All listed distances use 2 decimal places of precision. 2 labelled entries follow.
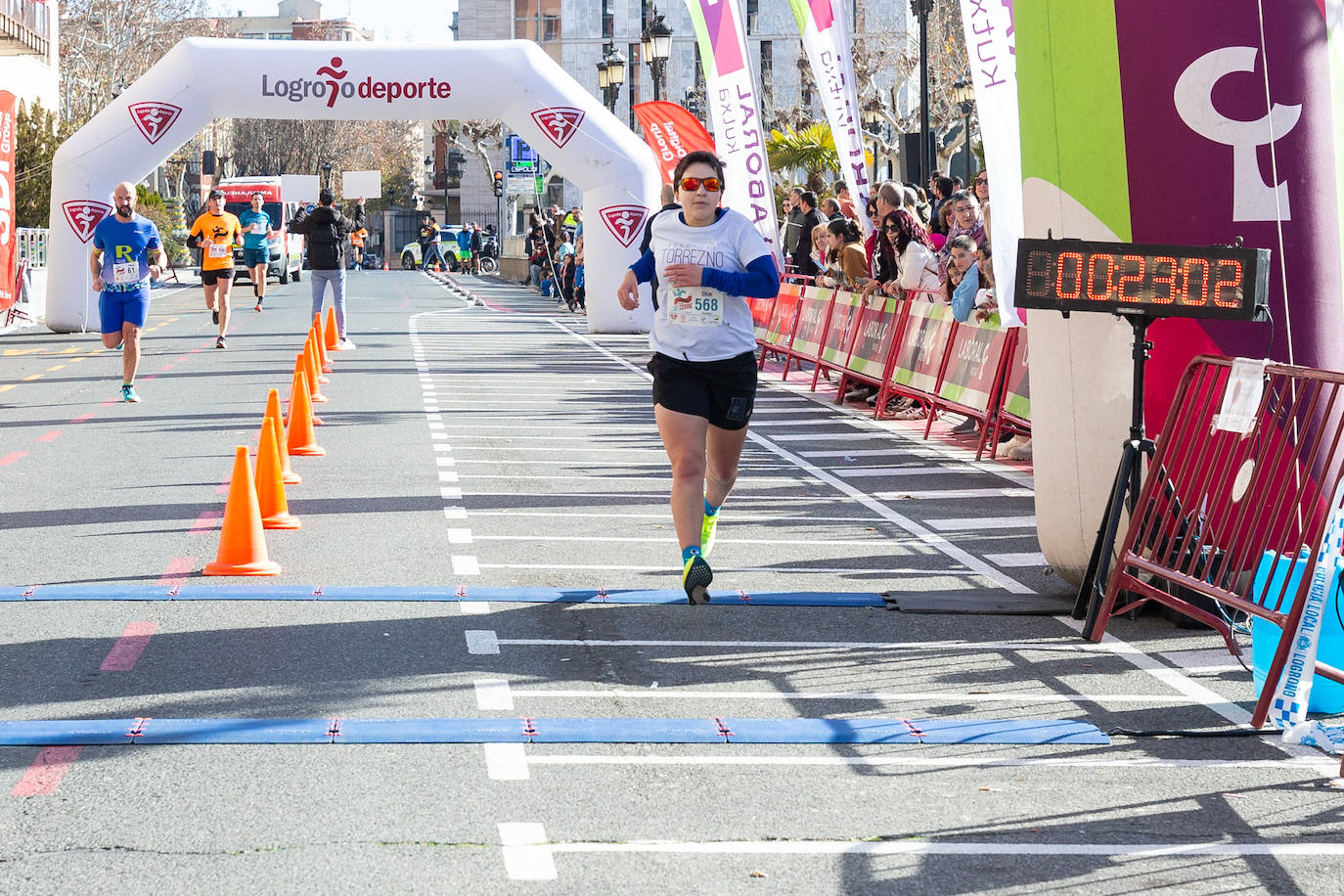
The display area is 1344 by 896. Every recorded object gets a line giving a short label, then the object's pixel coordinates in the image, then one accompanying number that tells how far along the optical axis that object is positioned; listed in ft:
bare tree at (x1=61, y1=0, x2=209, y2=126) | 195.00
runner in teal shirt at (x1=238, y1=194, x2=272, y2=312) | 108.37
